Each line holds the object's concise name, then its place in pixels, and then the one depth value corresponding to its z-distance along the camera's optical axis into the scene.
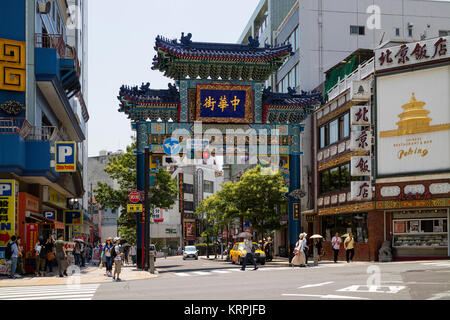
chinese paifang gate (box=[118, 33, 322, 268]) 37.84
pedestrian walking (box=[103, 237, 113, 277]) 26.41
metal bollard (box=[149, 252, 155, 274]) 31.57
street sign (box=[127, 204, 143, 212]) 32.59
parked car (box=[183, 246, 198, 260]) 70.86
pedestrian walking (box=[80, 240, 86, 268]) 42.41
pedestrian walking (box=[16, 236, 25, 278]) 27.45
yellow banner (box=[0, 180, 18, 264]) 26.91
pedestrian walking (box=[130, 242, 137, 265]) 46.75
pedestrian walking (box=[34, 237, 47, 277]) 27.93
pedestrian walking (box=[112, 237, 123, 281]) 24.69
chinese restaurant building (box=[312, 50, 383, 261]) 37.44
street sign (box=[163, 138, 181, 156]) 37.41
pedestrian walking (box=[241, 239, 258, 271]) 30.20
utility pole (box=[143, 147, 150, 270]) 33.12
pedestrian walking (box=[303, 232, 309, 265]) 29.79
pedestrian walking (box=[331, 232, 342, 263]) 35.84
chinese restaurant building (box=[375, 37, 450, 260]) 34.66
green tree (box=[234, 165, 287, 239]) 50.06
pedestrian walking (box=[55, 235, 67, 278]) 27.88
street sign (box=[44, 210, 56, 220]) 35.16
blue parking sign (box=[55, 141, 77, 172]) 29.27
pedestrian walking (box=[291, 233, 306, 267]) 29.87
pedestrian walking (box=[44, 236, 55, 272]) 28.70
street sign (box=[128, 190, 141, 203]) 32.69
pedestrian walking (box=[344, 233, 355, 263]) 34.28
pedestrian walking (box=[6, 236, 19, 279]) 26.06
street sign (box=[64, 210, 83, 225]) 48.22
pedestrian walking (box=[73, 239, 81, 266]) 40.34
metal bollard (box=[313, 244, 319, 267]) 32.44
